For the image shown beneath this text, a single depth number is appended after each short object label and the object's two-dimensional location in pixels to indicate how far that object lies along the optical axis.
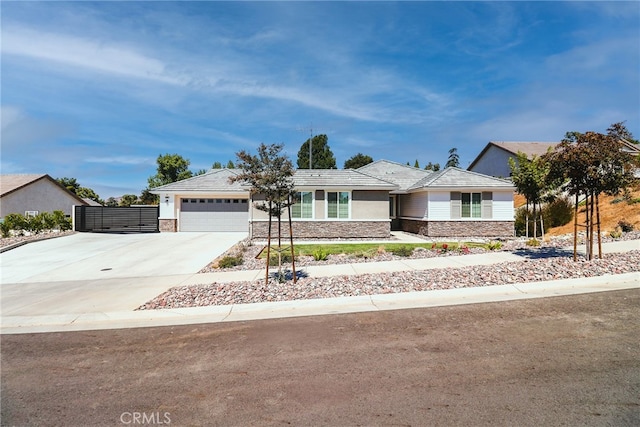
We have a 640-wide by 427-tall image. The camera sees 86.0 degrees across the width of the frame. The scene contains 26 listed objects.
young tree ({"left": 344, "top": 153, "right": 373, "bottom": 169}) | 52.82
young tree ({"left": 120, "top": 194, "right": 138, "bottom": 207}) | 49.29
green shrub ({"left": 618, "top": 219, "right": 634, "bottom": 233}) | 15.31
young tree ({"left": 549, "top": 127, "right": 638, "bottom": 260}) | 9.42
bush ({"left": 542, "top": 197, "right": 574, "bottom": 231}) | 19.86
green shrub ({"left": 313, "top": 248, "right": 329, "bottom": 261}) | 12.61
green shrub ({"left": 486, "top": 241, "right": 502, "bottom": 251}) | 13.87
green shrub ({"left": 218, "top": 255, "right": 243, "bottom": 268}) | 11.67
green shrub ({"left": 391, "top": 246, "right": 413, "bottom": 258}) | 13.12
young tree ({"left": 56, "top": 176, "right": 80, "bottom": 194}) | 47.76
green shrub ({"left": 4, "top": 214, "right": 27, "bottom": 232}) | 20.14
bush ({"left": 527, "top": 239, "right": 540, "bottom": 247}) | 14.52
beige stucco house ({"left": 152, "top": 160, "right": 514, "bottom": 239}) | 19.89
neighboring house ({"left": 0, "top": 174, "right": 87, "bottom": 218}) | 27.41
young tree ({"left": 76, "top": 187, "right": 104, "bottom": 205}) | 47.36
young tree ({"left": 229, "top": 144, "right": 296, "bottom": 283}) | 8.66
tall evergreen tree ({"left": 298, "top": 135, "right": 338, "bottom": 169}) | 43.44
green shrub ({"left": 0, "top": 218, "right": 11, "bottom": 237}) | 19.64
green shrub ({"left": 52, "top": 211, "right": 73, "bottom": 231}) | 22.58
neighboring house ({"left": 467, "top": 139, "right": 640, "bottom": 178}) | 37.28
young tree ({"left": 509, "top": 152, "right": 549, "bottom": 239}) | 17.25
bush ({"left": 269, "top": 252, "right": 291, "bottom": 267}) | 11.91
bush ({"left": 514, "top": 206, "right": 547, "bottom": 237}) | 20.66
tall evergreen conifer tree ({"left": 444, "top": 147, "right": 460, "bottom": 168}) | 80.19
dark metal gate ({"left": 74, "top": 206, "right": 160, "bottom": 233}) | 24.19
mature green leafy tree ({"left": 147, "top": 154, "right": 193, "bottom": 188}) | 51.53
